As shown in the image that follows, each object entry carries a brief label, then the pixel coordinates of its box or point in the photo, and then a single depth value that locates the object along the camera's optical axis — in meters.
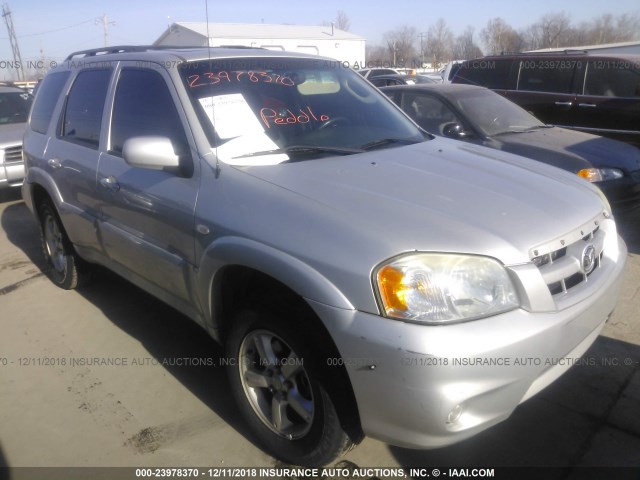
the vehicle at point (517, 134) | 5.17
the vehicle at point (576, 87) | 7.42
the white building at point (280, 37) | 29.99
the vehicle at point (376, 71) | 22.24
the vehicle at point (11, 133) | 7.88
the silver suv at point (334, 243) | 1.97
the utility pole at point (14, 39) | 45.50
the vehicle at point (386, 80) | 14.68
